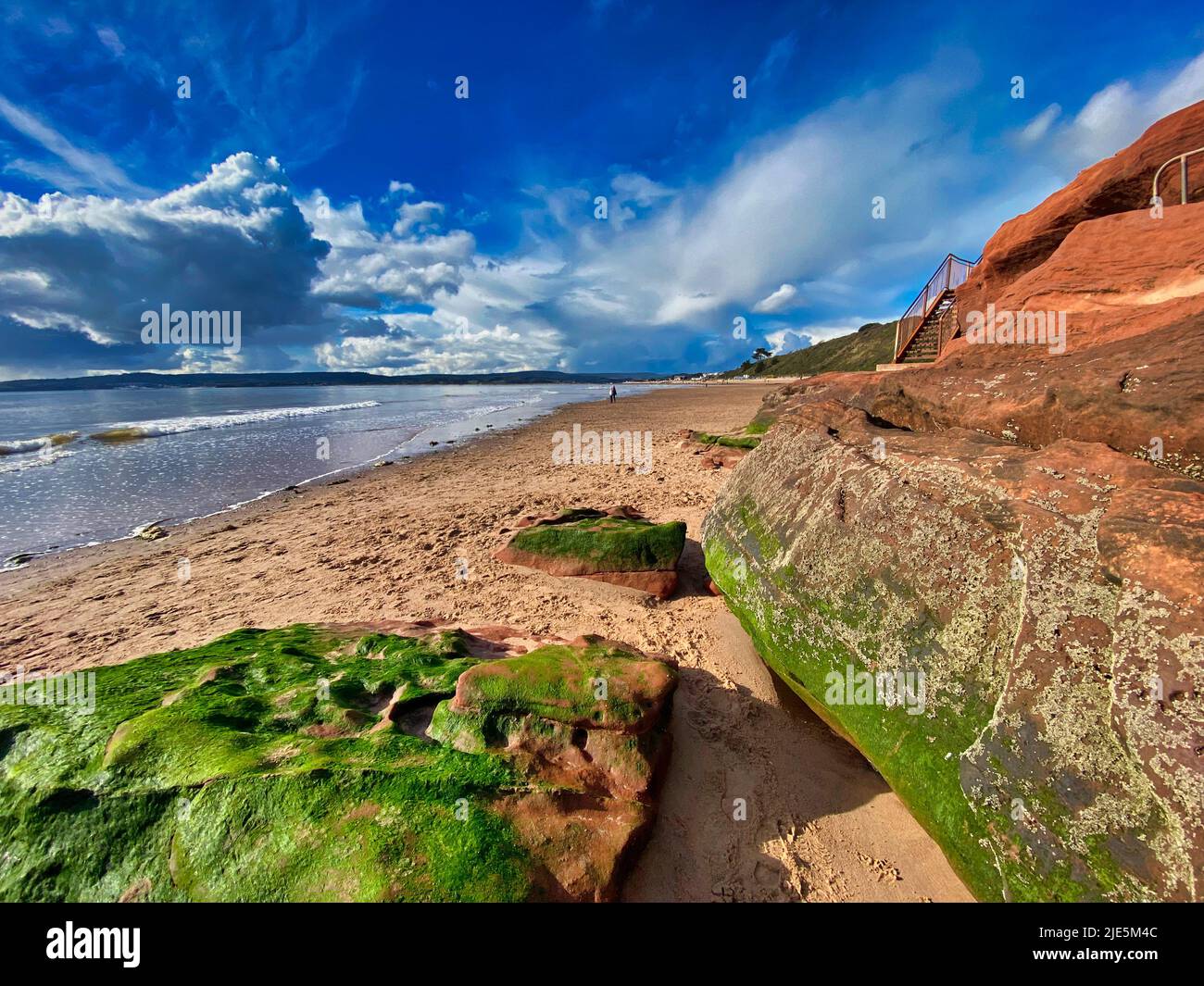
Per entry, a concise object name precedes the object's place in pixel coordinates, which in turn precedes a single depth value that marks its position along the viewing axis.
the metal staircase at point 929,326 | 16.27
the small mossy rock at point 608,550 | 7.33
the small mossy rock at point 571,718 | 3.49
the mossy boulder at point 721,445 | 14.94
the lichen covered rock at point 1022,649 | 2.36
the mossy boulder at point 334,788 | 2.69
